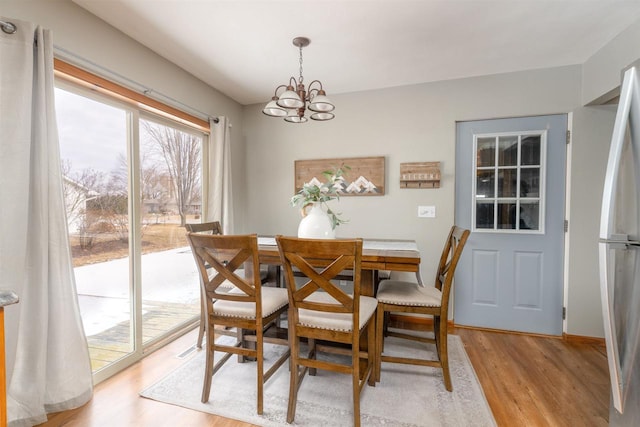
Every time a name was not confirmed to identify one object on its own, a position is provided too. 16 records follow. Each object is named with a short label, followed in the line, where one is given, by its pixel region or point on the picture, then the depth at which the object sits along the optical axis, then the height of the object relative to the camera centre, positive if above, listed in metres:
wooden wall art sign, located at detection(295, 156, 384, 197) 3.07 +0.37
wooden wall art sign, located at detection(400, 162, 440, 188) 2.88 +0.33
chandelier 1.90 +0.71
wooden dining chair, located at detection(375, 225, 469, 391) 1.83 -0.64
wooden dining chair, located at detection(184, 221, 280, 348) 2.34 -0.23
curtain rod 1.72 +0.91
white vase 2.13 -0.14
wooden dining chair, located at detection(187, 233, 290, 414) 1.58 -0.56
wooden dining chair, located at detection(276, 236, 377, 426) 1.40 -0.53
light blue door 2.67 -0.14
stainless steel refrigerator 1.09 -0.20
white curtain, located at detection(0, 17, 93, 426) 1.42 -0.20
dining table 1.86 -0.34
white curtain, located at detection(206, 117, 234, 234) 2.99 +0.28
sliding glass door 1.91 -0.10
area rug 1.62 -1.19
